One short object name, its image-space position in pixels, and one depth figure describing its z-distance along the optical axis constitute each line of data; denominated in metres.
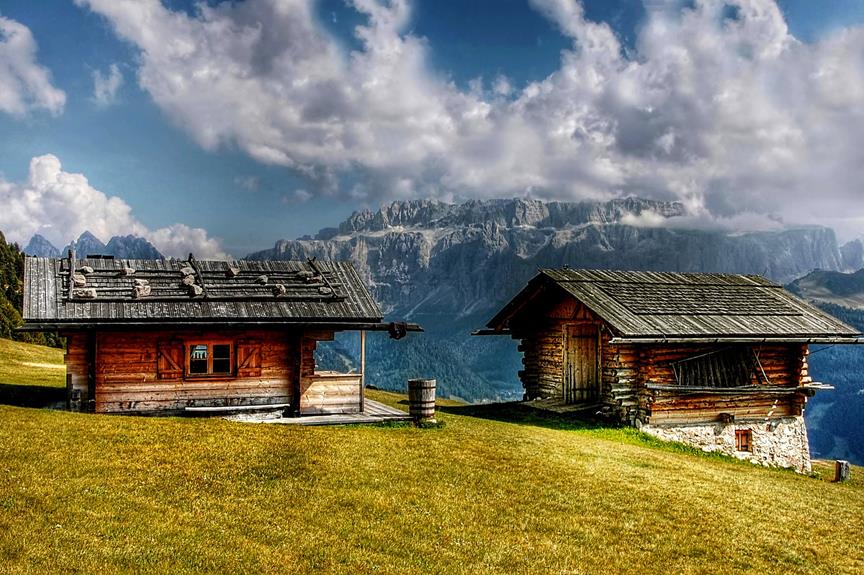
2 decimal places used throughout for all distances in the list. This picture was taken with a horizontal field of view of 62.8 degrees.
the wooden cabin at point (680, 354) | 27.34
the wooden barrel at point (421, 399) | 22.86
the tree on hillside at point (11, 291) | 61.28
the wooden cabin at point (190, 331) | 22.30
